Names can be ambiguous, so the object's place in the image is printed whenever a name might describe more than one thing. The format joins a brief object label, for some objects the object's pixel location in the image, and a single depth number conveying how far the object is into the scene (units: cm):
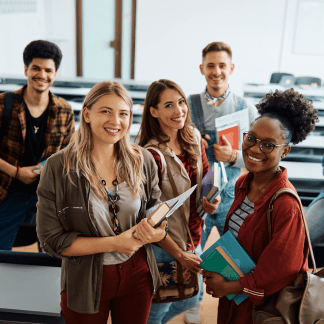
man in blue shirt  212
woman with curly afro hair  106
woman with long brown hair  153
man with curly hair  208
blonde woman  118
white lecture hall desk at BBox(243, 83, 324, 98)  377
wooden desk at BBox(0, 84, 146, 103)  341
